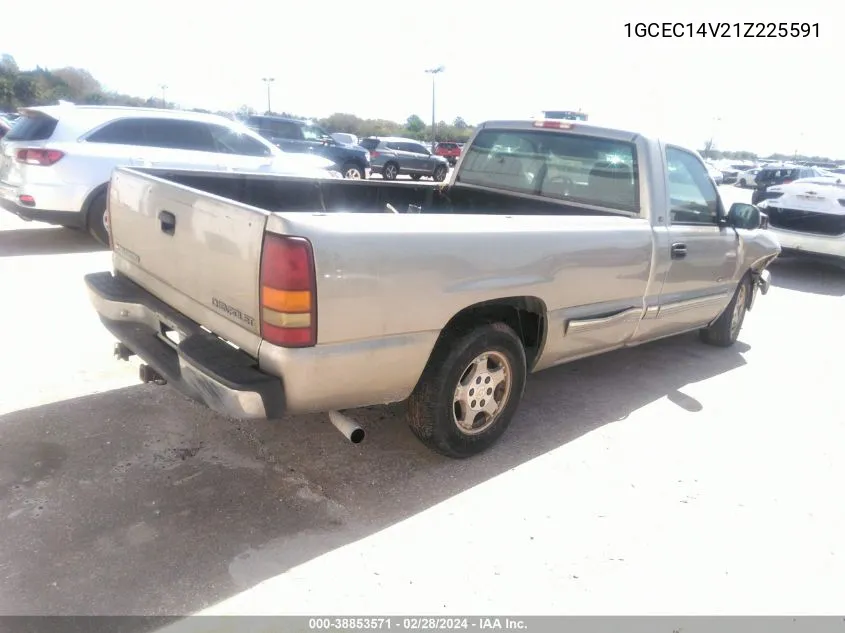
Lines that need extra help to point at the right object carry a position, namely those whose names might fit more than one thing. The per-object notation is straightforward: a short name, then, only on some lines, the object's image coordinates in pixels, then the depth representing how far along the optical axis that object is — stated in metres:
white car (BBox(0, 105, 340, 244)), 7.34
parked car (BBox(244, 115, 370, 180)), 17.53
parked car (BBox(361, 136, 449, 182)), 23.62
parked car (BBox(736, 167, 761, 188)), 40.44
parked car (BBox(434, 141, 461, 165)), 35.72
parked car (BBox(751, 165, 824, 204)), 21.88
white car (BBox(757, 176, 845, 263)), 9.48
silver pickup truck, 2.51
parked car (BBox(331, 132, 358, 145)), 22.58
